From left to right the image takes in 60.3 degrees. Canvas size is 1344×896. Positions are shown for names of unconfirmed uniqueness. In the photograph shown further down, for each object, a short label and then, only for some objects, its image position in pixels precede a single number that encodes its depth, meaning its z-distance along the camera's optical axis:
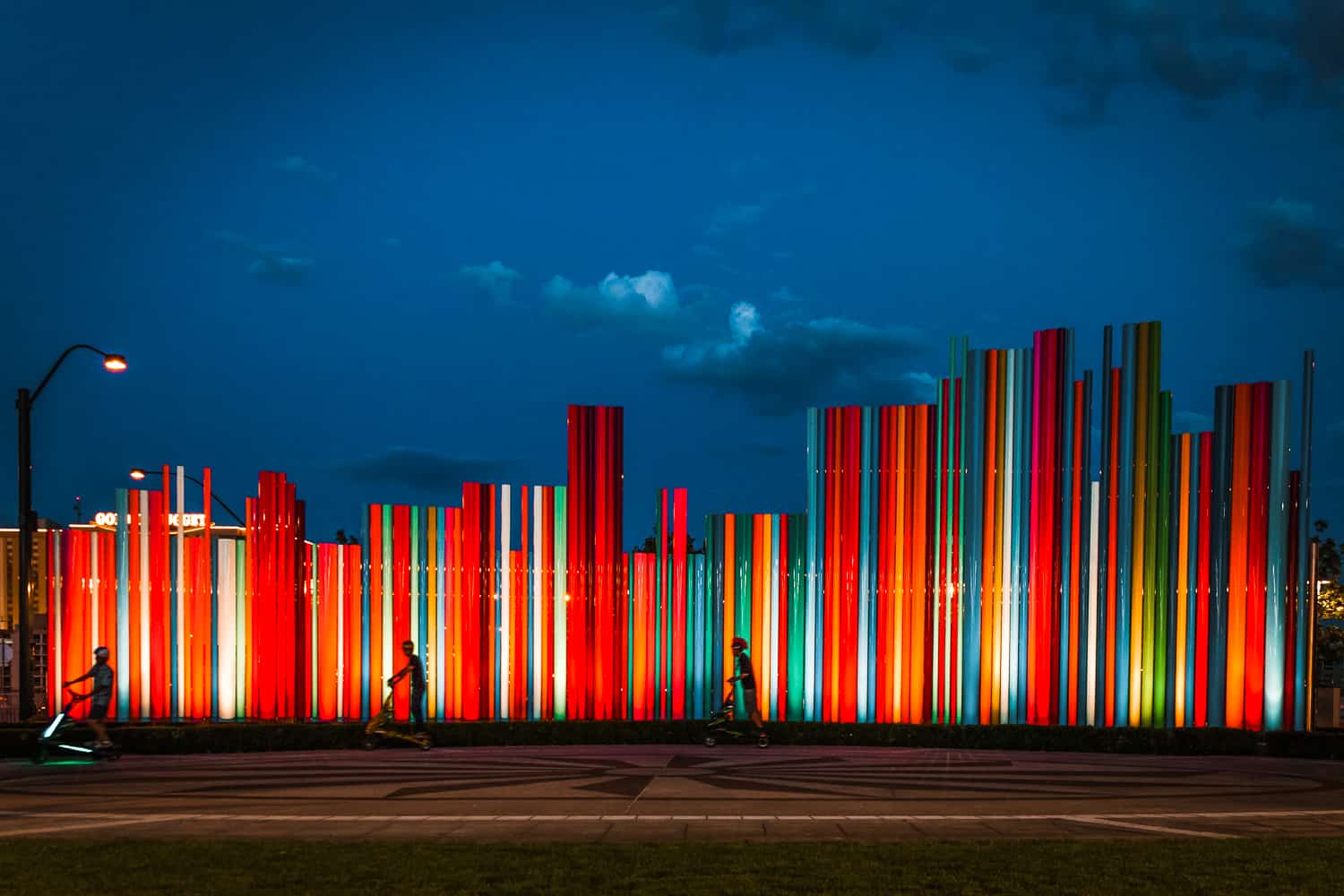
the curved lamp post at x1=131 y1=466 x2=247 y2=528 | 26.83
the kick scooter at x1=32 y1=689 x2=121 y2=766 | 16.00
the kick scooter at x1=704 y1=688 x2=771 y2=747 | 18.47
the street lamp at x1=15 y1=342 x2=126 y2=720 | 18.19
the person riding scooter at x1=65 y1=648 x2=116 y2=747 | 16.38
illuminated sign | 44.66
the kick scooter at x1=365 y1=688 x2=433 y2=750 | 18.03
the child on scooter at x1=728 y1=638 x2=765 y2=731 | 18.11
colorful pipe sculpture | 19.05
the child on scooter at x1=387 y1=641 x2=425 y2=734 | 18.45
